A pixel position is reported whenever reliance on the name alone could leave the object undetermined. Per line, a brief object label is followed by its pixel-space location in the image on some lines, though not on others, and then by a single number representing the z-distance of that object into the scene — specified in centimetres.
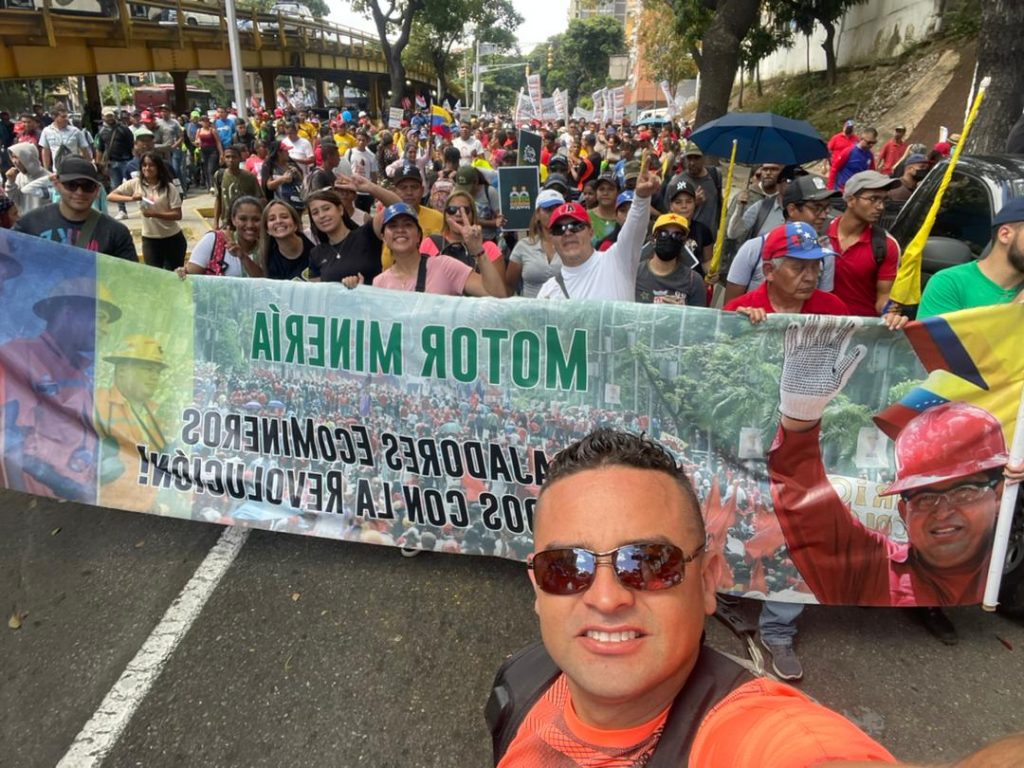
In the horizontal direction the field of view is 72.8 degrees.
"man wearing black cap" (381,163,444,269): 622
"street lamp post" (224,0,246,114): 1760
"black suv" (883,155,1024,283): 380
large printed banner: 305
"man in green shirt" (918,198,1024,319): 307
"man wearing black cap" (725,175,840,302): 438
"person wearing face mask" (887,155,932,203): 769
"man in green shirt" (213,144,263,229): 880
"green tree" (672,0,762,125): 1359
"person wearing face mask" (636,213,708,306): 435
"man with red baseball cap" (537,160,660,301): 417
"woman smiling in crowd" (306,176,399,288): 475
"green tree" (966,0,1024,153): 828
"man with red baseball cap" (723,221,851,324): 329
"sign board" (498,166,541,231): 724
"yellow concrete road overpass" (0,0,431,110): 1803
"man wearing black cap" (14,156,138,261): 474
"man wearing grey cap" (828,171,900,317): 409
